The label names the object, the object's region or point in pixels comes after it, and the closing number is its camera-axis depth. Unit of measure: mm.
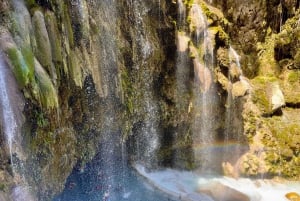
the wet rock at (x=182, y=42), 12758
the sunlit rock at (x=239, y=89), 13654
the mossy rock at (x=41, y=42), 7090
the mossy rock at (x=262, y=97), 14062
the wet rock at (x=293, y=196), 11619
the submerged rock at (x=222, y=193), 11383
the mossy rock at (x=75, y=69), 8703
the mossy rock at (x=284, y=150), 13158
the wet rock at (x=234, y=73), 13727
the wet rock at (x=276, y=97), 14148
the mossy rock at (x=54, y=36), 7492
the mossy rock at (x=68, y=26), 8266
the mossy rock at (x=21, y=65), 6277
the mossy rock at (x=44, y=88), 6996
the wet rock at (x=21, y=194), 6932
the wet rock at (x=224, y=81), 13430
